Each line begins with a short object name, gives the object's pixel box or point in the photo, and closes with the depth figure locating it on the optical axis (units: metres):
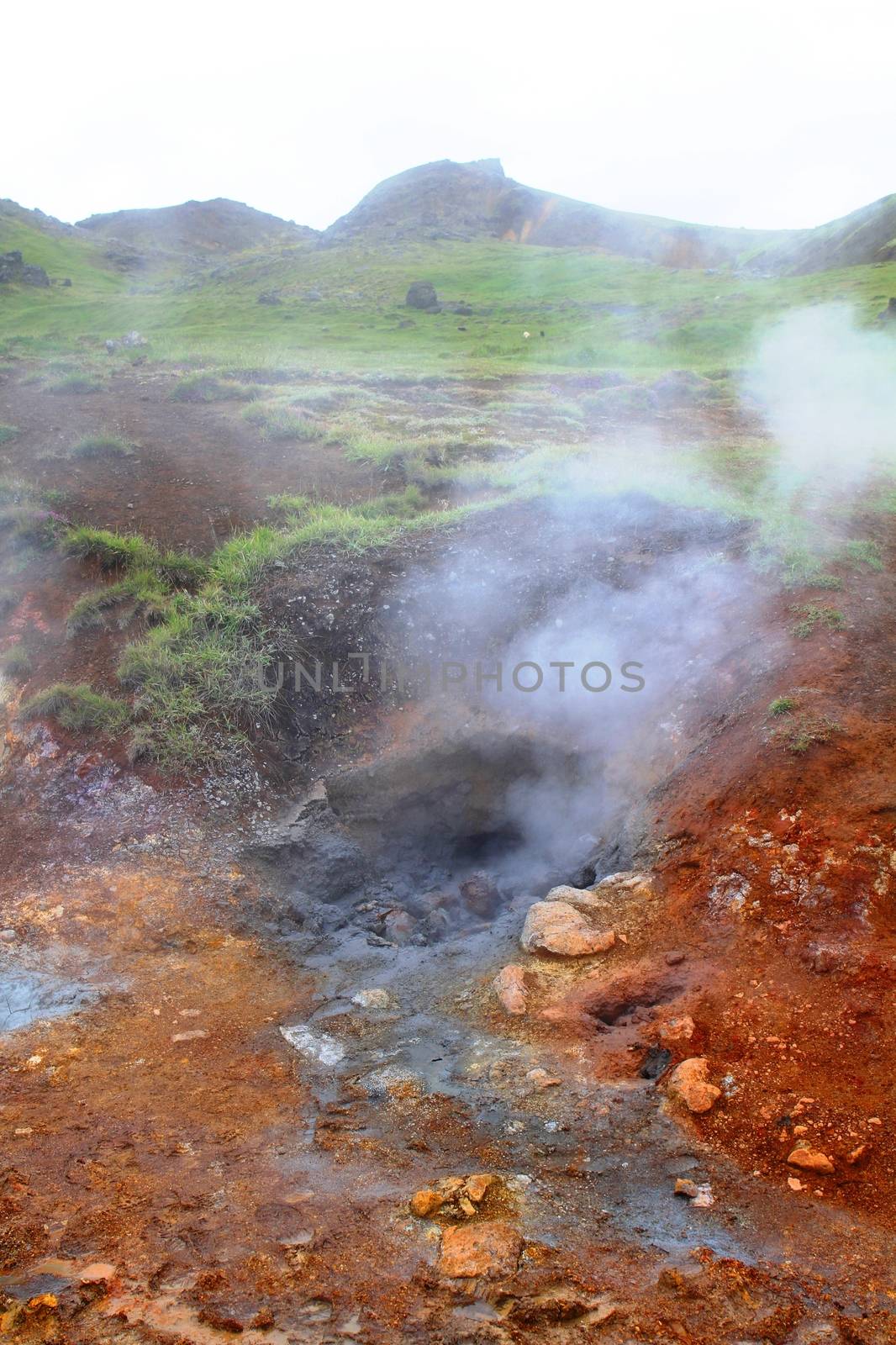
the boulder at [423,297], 25.57
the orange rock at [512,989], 3.90
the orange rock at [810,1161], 2.74
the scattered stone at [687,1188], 2.74
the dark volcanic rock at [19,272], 26.89
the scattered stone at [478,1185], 2.72
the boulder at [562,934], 4.18
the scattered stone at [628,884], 4.46
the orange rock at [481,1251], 2.40
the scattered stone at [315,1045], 3.77
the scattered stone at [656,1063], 3.34
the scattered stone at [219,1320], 2.21
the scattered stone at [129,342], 16.67
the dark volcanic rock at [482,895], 5.50
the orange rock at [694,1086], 3.08
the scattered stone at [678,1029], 3.42
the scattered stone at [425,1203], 2.65
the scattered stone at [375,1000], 4.19
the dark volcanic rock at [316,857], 5.34
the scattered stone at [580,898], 4.46
